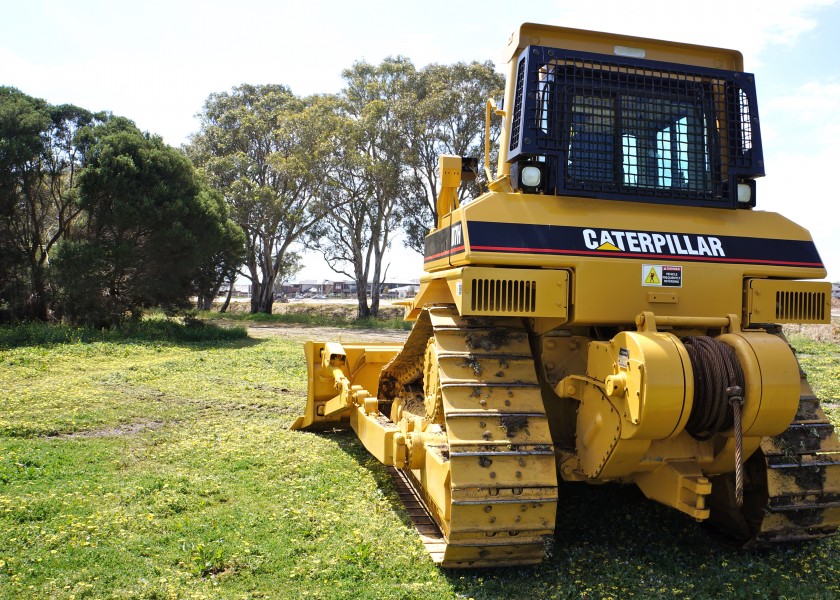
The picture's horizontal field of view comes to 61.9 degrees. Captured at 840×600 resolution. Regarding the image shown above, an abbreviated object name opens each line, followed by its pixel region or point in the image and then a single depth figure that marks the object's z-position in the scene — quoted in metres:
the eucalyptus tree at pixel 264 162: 31.50
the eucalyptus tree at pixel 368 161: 30.58
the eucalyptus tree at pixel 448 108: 30.08
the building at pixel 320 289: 102.06
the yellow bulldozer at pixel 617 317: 3.92
